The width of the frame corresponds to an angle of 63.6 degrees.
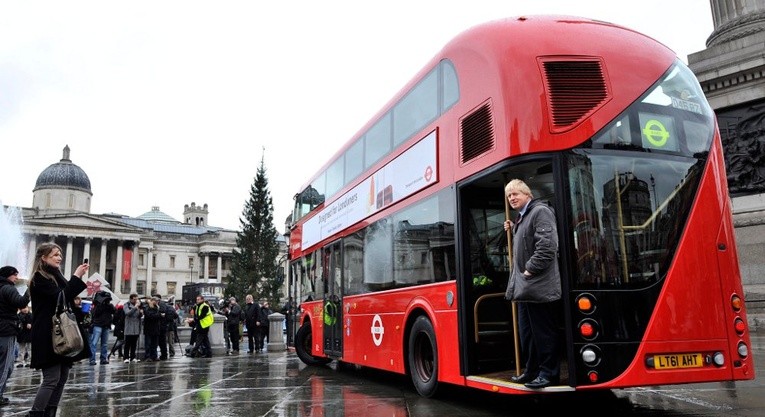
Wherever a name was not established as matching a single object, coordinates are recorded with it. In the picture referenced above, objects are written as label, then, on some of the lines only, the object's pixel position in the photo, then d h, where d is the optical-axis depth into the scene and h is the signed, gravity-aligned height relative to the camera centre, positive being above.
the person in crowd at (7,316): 7.30 +0.15
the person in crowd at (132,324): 16.88 +0.03
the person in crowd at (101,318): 16.36 +0.20
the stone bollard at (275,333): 21.53 -0.46
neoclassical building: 92.88 +13.45
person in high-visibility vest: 18.06 -0.08
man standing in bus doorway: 5.59 +0.24
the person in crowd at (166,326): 18.61 -0.07
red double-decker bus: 5.58 +1.05
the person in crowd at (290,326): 17.11 -0.21
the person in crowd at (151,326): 17.29 -0.06
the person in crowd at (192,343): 19.50 -0.67
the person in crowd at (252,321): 20.97 +0.00
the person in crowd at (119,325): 19.38 +0.00
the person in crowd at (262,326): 21.39 -0.20
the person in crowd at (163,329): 18.44 -0.16
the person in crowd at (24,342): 14.74 -0.37
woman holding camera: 5.68 +0.05
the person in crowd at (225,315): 20.86 +0.25
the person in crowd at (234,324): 20.61 -0.09
